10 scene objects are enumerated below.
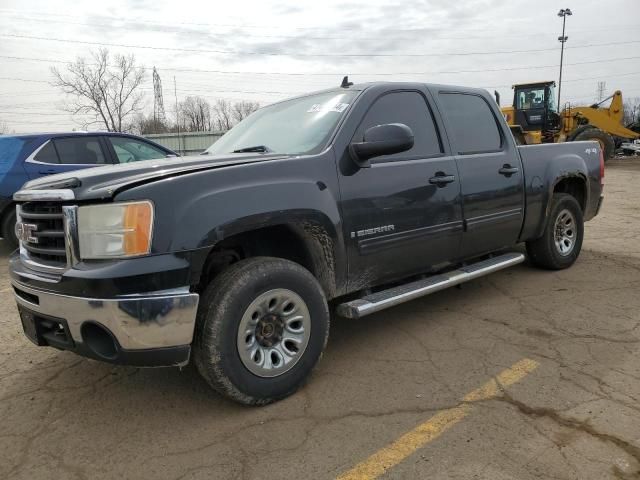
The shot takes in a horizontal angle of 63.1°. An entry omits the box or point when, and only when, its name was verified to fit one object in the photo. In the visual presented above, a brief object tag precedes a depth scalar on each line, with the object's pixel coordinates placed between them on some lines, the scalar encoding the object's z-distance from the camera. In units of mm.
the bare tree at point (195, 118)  65250
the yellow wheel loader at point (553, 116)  21766
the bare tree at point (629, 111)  69938
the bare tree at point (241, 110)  63244
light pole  53062
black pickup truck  2586
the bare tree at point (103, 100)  48312
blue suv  7070
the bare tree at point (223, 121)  69462
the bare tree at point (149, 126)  57688
